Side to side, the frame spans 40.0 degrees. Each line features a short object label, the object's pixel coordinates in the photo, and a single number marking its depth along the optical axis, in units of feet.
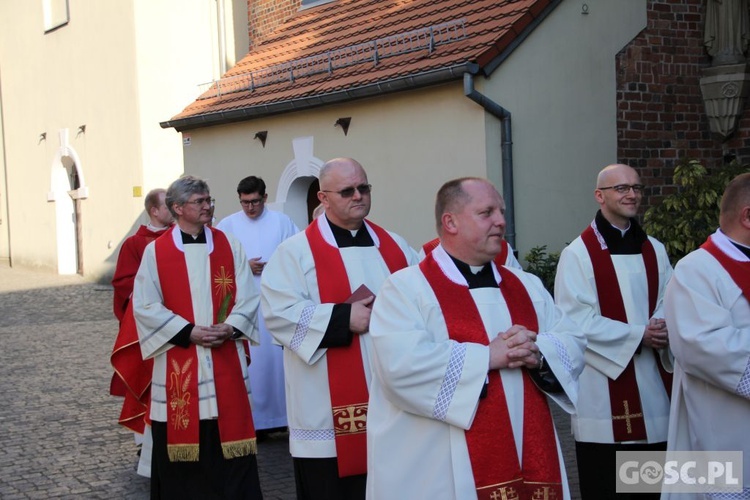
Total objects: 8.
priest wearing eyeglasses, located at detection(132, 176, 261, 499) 19.03
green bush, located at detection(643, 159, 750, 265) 30.78
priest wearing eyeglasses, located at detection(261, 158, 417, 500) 16.03
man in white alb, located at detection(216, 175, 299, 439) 26.91
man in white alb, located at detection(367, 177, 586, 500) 11.94
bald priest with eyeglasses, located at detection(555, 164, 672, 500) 16.99
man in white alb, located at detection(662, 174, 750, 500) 13.87
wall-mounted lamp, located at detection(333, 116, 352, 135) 41.01
